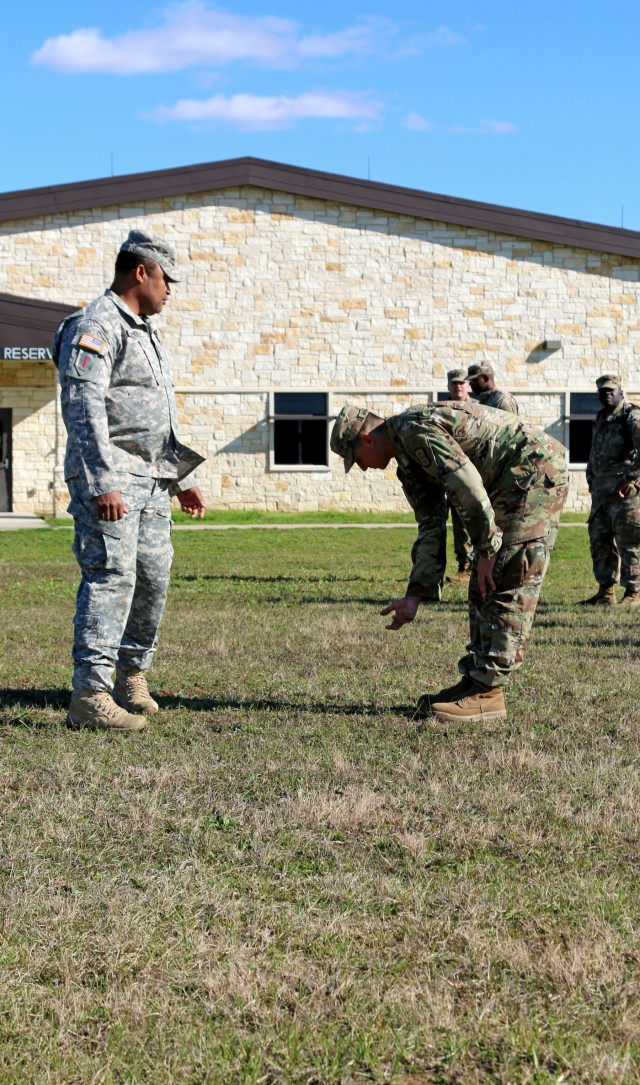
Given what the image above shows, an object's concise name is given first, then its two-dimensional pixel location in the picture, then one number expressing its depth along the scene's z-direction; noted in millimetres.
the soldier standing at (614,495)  10641
